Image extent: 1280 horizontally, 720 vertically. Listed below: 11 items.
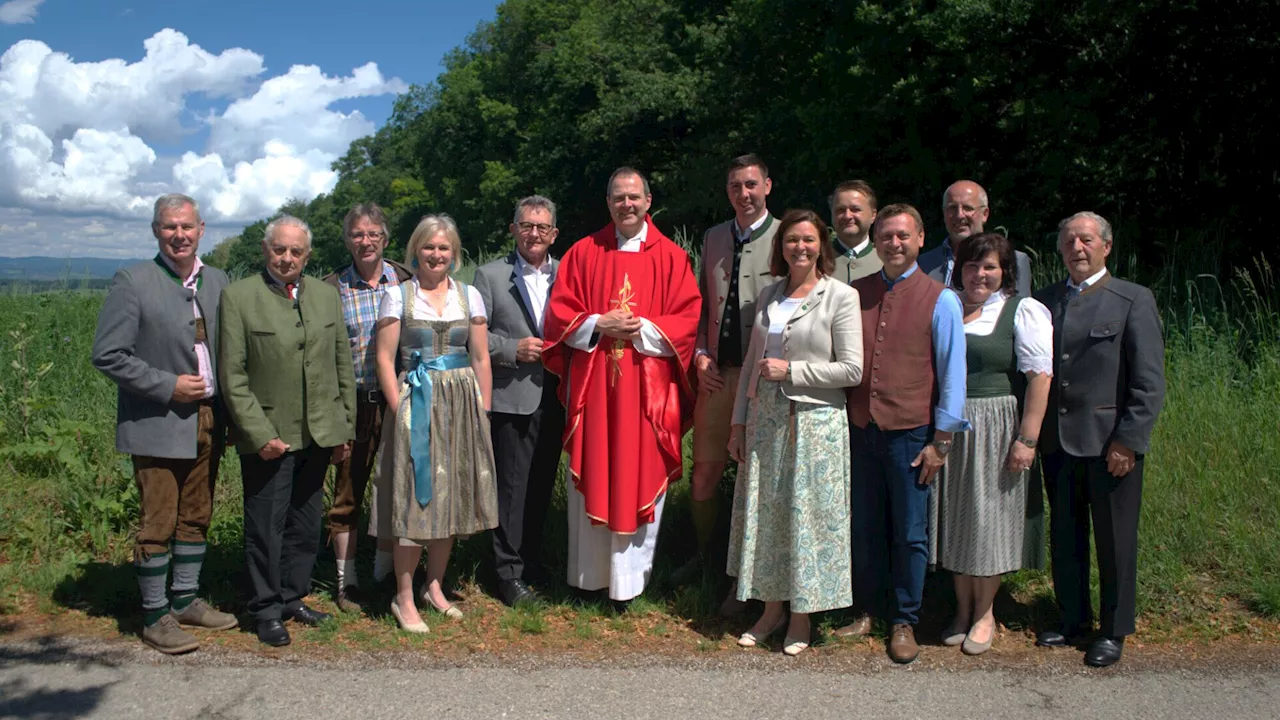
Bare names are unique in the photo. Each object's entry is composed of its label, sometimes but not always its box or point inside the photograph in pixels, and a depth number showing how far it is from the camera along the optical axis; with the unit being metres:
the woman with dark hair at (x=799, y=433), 4.14
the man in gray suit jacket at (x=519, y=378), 4.89
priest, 4.77
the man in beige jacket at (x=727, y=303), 4.79
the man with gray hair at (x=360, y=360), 4.82
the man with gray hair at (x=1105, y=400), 4.10
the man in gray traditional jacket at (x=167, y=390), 4.14
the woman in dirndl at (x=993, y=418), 4.14
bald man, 4.67
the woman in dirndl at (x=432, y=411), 4.47
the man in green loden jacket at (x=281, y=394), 4.25
